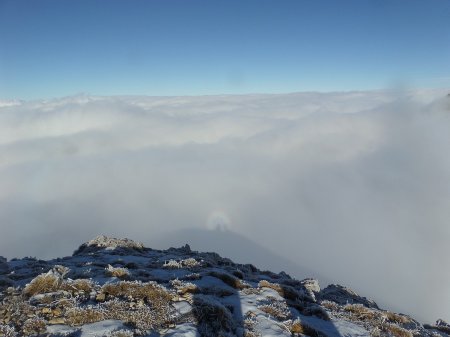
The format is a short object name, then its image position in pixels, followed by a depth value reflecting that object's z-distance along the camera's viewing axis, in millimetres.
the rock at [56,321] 9507
